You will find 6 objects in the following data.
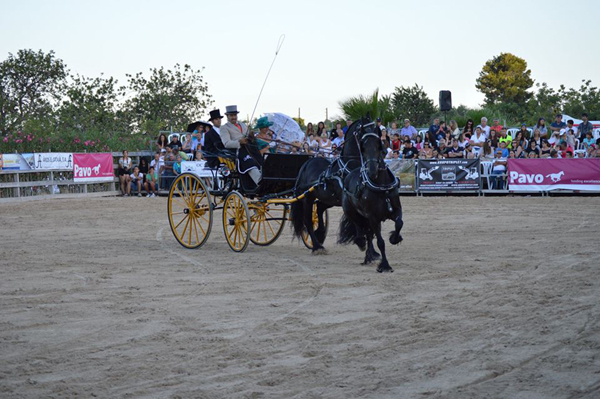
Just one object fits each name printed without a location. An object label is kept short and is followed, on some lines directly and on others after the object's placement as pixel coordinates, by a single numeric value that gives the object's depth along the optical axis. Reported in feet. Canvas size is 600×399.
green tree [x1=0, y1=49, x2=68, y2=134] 120.98
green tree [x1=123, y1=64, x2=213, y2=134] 124.88
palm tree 99.60
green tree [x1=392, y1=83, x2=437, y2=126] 134.82
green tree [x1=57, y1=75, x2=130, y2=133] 119.55
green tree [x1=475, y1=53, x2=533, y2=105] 181.68
